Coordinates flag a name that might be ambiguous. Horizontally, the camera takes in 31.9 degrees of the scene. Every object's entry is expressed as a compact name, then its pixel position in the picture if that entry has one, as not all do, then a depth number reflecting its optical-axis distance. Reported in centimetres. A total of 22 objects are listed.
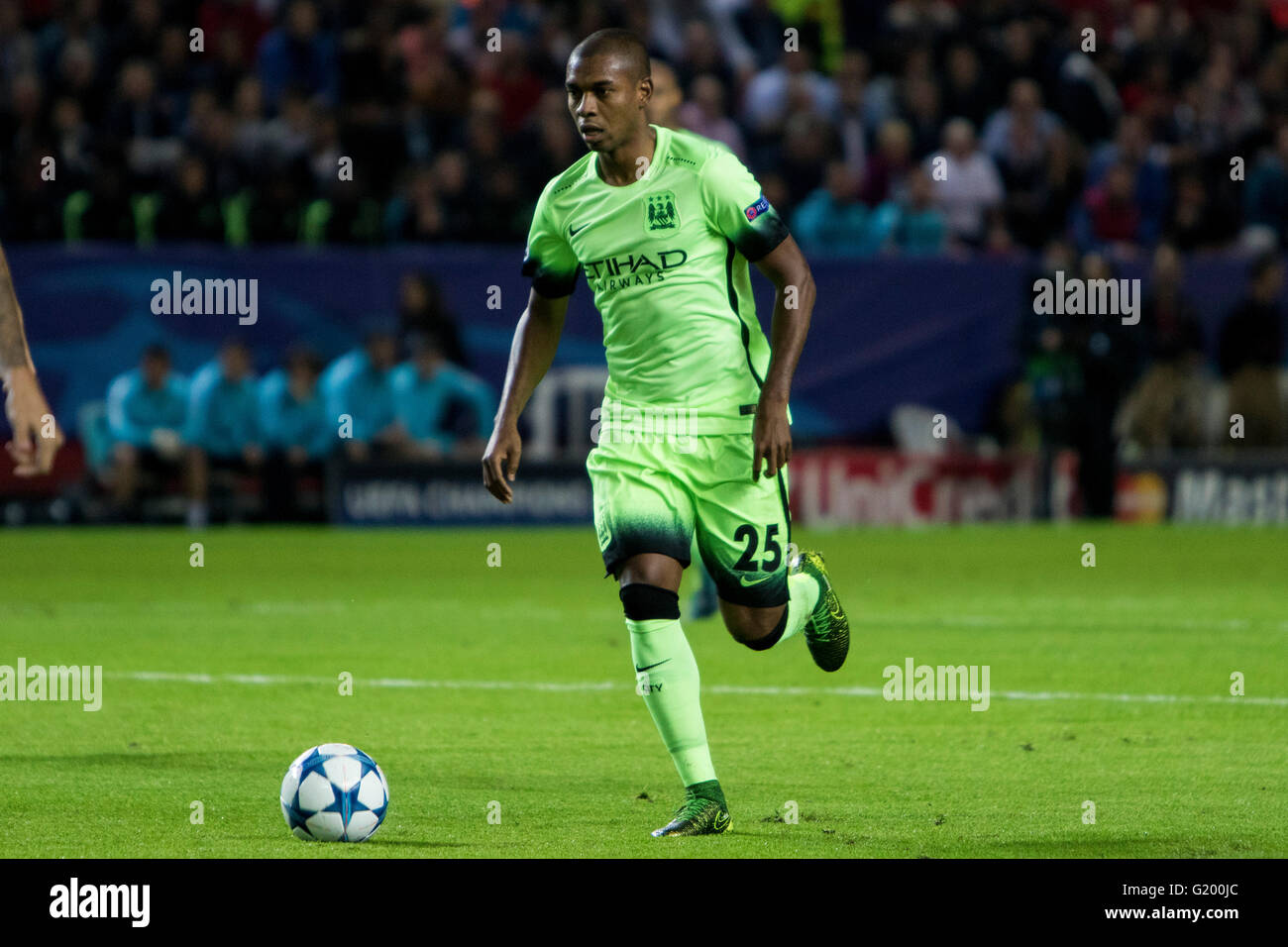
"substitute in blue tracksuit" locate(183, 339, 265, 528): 1862
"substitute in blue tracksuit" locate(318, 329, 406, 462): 1880
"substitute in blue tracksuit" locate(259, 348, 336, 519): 1891
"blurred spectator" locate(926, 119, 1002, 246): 2080
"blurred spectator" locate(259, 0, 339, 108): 2103
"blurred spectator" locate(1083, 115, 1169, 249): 2144
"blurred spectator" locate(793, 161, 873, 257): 2012
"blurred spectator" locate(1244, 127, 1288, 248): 2141
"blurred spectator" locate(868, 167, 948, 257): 2032
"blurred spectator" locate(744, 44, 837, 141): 2133
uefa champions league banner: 1902
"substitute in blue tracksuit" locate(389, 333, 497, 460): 1892
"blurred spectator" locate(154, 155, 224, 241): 1919
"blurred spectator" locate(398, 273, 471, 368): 1861
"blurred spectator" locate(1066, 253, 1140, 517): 1942
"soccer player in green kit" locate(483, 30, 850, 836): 661
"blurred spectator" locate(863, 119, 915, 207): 2100
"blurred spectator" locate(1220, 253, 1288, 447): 1967
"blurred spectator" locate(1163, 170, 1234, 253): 2106
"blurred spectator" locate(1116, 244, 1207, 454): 1998
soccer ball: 614
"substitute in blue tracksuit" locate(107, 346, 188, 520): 1856
